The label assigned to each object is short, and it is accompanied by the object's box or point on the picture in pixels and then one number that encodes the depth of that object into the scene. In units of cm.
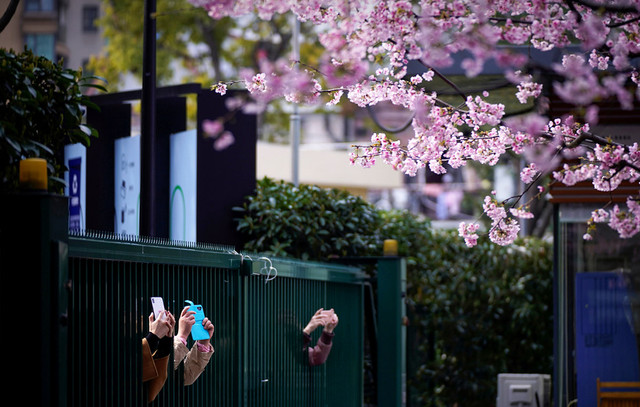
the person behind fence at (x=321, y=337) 1423
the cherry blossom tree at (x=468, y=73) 1059
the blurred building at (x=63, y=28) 9393
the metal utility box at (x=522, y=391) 2176
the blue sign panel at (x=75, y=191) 2053
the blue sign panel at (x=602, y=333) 2049
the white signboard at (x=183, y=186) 1871
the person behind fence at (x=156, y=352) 903
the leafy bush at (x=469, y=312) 2452
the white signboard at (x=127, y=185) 1977
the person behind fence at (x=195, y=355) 977
